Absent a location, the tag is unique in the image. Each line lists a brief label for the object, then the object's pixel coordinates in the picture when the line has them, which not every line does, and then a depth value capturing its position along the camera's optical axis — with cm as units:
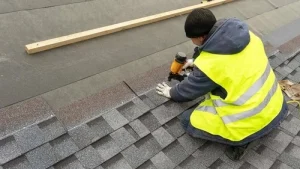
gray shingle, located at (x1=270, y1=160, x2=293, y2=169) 275
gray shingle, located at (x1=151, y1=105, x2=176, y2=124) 271
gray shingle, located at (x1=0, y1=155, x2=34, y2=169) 198
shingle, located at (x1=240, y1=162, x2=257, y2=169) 268
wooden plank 301
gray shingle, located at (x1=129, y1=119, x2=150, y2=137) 251
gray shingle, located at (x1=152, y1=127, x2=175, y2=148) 254
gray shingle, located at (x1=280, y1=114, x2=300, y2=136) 315
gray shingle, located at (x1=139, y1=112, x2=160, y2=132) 260
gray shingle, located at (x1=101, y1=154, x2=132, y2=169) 222
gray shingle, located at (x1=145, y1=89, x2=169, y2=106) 284
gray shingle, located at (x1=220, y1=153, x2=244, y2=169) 265
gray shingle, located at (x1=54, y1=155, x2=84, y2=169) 211
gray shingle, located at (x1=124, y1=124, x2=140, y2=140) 247
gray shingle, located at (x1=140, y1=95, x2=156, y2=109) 278
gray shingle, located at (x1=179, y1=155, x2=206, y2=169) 248
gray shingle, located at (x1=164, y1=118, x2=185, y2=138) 268
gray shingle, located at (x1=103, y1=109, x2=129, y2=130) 247
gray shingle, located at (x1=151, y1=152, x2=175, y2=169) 239
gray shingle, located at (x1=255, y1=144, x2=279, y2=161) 282
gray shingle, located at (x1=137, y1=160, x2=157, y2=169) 233
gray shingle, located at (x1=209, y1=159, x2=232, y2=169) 259
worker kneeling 253
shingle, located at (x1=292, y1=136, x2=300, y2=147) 302
